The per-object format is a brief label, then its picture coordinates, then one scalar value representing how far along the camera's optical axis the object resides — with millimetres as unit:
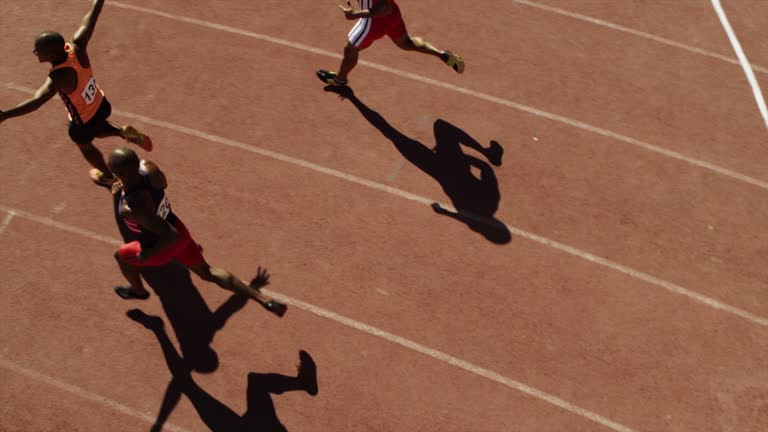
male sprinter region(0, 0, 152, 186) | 5973
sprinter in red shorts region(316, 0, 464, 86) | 7441
